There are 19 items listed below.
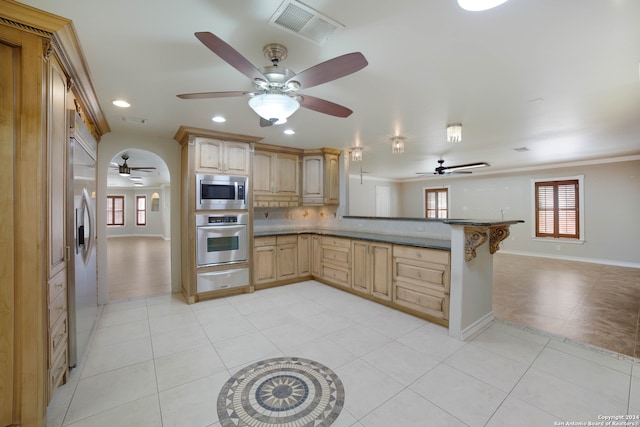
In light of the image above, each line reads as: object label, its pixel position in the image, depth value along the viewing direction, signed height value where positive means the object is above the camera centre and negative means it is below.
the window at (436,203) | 9.29 +0.32
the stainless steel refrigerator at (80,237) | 2.06 -0.22
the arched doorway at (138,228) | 4.66 -0.75
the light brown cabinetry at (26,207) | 1.47 +0.02
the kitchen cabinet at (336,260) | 4.11 -0.78
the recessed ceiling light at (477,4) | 1.16 +0.92
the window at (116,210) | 11.88 +0.06
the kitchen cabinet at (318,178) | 4.87 +0.61
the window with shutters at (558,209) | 6.55 +0.07
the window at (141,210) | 12.12 +0.06
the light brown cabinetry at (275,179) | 4.41 +0.56
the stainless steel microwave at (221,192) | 3.65 +0.28
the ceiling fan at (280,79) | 1.36 +0.79
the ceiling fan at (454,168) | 6.18 +1.06
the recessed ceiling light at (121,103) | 2.67 +1.10
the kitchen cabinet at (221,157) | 3.67 +0.78
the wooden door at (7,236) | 1.46 -0.14
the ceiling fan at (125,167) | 5.82 +1.14
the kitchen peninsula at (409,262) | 2.72 -0.65
